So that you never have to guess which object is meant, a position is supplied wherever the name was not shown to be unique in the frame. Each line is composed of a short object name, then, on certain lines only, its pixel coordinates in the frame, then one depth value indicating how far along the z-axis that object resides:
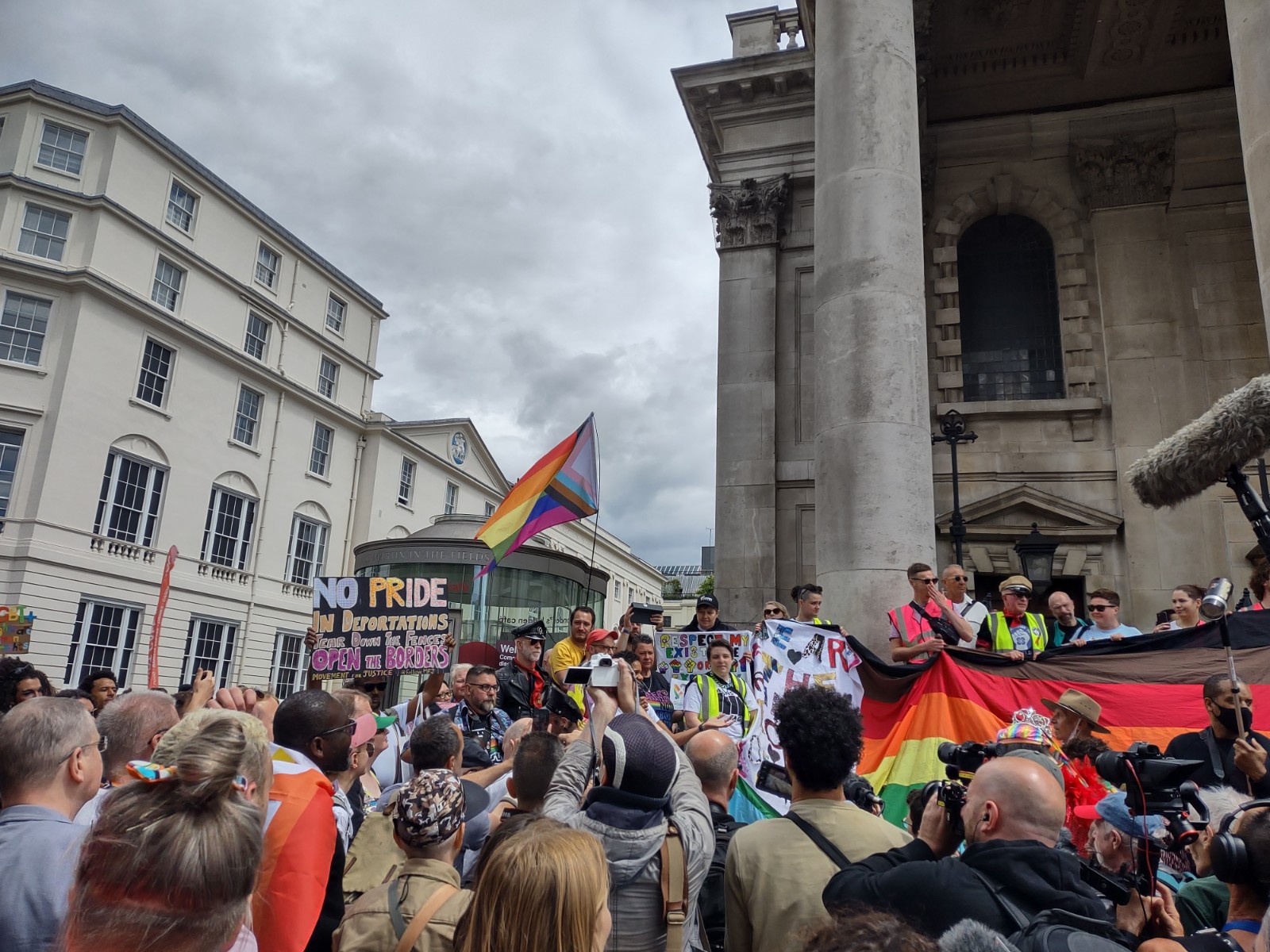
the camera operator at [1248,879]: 2.53
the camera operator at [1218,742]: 4.65
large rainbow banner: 6.49
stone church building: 15.02
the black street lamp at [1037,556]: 12.76
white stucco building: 24.67
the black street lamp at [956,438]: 13.07
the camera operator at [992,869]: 2.37
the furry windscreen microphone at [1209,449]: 4.50
